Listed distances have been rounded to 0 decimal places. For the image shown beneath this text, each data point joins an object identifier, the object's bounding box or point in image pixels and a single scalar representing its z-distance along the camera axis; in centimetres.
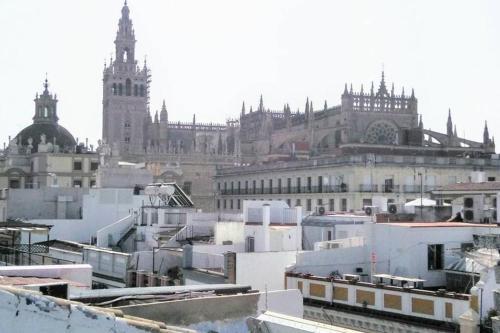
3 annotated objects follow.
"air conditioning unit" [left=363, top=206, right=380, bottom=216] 3364
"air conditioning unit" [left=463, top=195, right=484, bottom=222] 2745
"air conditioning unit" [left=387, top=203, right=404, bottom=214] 3123
